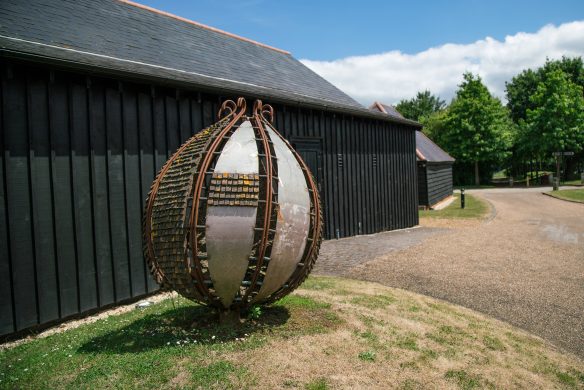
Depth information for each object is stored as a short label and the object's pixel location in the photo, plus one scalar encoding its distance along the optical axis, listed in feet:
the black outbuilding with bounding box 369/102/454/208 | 76.59
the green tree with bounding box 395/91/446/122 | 235.42
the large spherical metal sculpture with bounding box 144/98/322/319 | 14.76
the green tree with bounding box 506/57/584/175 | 133.39
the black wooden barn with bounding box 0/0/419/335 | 18.93
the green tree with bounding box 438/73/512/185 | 138.62
